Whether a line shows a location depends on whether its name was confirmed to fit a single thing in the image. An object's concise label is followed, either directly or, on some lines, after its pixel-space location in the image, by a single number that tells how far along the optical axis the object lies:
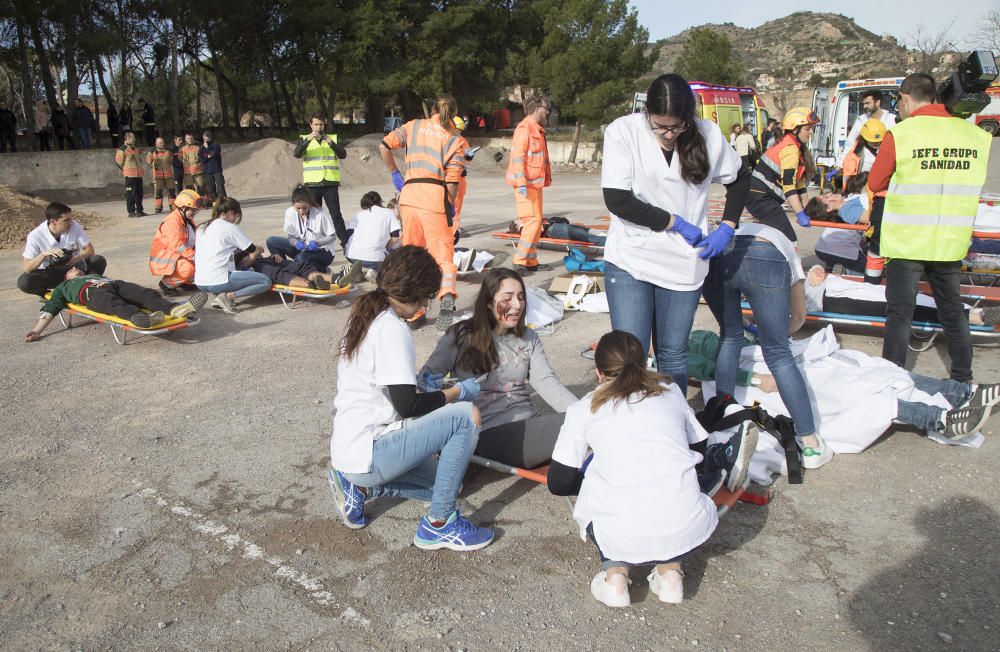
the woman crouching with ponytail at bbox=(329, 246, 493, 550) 2.81
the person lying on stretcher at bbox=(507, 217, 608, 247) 8.86
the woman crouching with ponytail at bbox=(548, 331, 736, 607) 2.46
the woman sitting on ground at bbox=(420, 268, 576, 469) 3.32
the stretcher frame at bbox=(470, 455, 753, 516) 2.97
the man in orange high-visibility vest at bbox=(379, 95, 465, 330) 5.99
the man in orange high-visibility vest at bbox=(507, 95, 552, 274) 7.50
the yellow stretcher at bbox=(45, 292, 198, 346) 5.53
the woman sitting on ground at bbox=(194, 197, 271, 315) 6.53
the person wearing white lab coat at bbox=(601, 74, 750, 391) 3.13
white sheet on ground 3.54
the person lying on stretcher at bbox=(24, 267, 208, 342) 5.66
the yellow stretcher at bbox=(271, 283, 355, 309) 6.66
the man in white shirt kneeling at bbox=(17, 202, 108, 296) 6.40
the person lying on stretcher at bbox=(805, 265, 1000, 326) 5.41
